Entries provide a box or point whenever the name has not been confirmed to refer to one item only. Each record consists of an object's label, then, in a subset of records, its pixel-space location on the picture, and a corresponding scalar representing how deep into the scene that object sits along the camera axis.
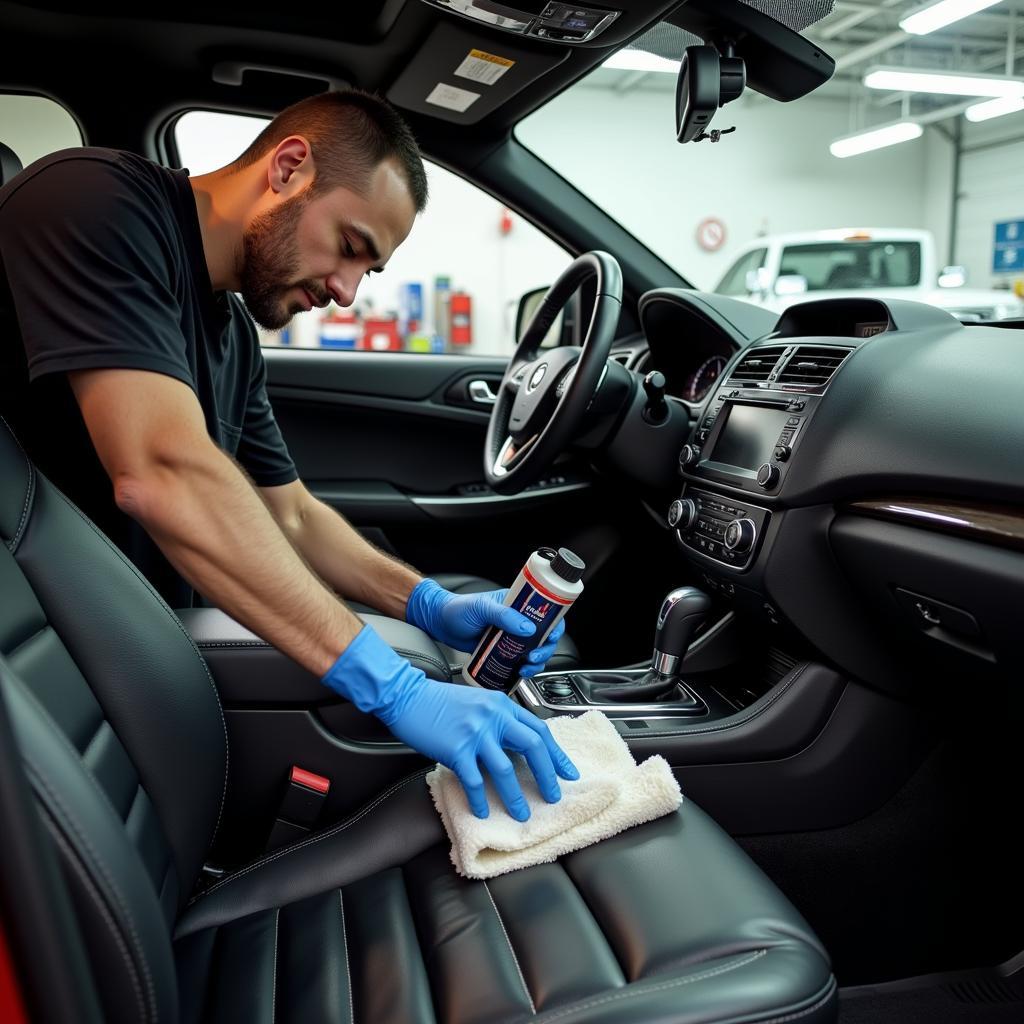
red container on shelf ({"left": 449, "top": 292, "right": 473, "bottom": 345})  8.02
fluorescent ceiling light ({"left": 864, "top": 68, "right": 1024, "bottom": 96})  5.62
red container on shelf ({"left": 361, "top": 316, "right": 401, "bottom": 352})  7.86
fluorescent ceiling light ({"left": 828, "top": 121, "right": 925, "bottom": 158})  8.08
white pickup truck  5.41
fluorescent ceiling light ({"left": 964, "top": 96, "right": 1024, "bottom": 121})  6.46
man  0.92
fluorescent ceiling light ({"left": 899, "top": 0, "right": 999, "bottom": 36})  4.02
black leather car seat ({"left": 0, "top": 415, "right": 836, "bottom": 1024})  0.70
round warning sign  8.92
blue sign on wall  6.89
